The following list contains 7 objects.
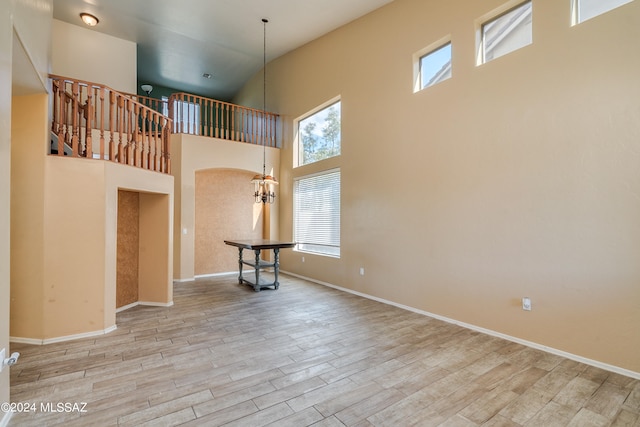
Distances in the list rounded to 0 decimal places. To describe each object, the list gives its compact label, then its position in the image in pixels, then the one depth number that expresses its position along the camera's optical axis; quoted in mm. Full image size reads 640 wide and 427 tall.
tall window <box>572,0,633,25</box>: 2754
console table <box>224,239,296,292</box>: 5291
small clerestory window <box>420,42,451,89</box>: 4135
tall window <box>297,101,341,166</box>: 6091
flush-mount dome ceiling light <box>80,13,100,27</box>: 5934
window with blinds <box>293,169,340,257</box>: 6020
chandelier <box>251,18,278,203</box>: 5213
